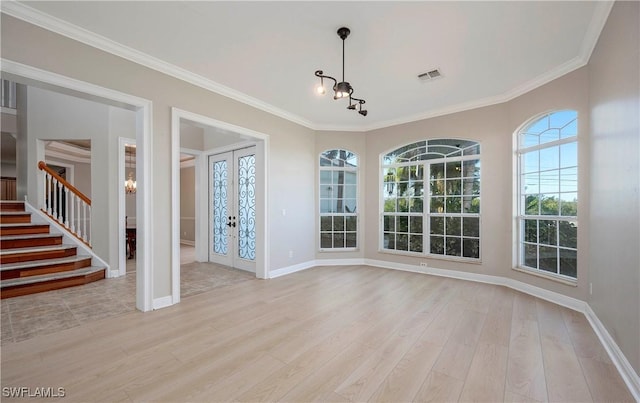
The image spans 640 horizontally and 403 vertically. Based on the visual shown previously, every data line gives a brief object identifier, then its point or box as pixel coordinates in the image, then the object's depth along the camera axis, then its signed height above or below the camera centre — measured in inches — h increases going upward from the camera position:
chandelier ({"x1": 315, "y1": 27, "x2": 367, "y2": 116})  105.1 +45.2
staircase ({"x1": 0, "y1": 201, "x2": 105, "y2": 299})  152.5 -38.3
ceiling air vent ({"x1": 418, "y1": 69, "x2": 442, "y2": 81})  139.1 +64.3
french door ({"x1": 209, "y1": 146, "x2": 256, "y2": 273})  207.2 -7.9
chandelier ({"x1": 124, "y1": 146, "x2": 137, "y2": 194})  286.0 +13.2
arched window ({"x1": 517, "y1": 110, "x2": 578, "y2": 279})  137.7 +2.5
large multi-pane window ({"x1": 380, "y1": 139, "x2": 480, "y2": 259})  187.0 -0.1
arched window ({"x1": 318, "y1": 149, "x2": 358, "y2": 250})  232.2 -0.2
